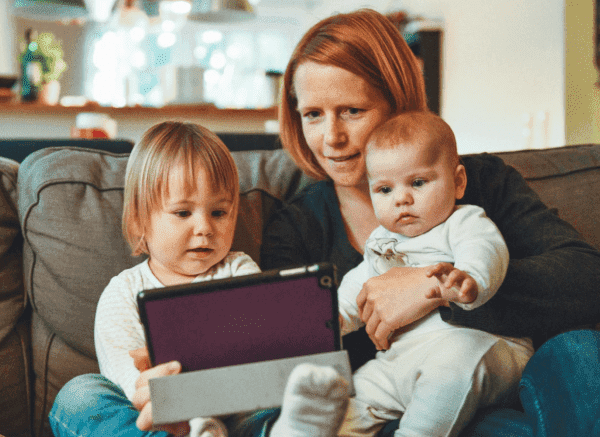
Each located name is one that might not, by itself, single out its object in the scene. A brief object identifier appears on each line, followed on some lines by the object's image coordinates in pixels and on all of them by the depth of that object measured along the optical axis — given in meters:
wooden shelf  4.71
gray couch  1.27
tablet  0.76
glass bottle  4.71
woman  1.01
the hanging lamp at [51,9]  3.49
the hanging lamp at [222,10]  3.99
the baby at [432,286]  0.89
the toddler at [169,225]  1.08
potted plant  4.72
